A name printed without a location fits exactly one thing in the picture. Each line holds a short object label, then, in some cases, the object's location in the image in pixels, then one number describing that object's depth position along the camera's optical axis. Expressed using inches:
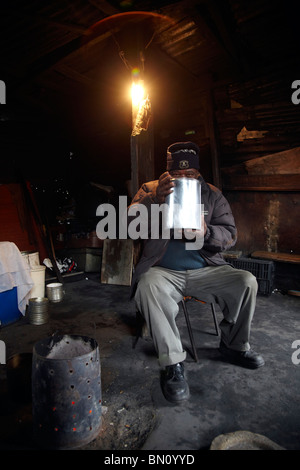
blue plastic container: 155.6
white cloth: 152.0
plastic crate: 208.5
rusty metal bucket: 70.0
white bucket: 189.2
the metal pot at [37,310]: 158.9
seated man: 99.1
